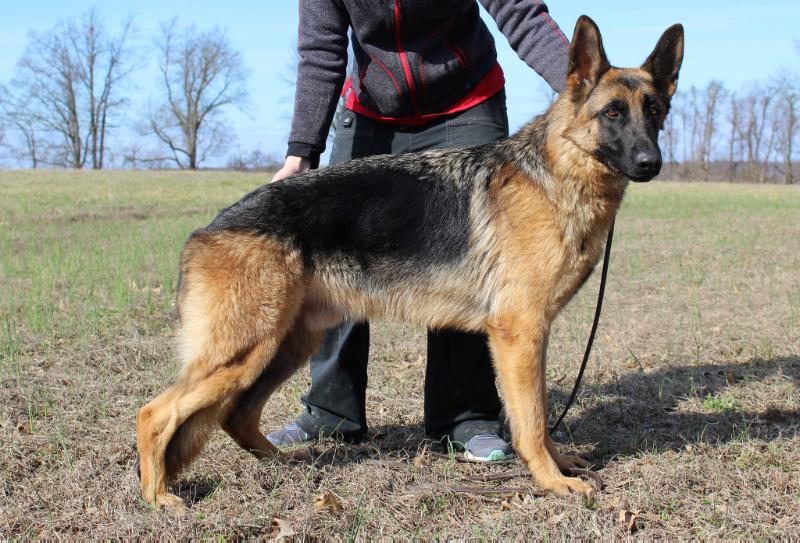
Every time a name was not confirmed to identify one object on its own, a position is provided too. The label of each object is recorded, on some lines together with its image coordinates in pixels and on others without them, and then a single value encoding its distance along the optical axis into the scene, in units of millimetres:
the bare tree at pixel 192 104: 59219
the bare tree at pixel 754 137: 63550
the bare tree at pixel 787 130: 61938
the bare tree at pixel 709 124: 66938
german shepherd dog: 3324
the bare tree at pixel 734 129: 65938
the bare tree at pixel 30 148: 57969
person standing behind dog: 3965
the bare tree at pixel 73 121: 59750
